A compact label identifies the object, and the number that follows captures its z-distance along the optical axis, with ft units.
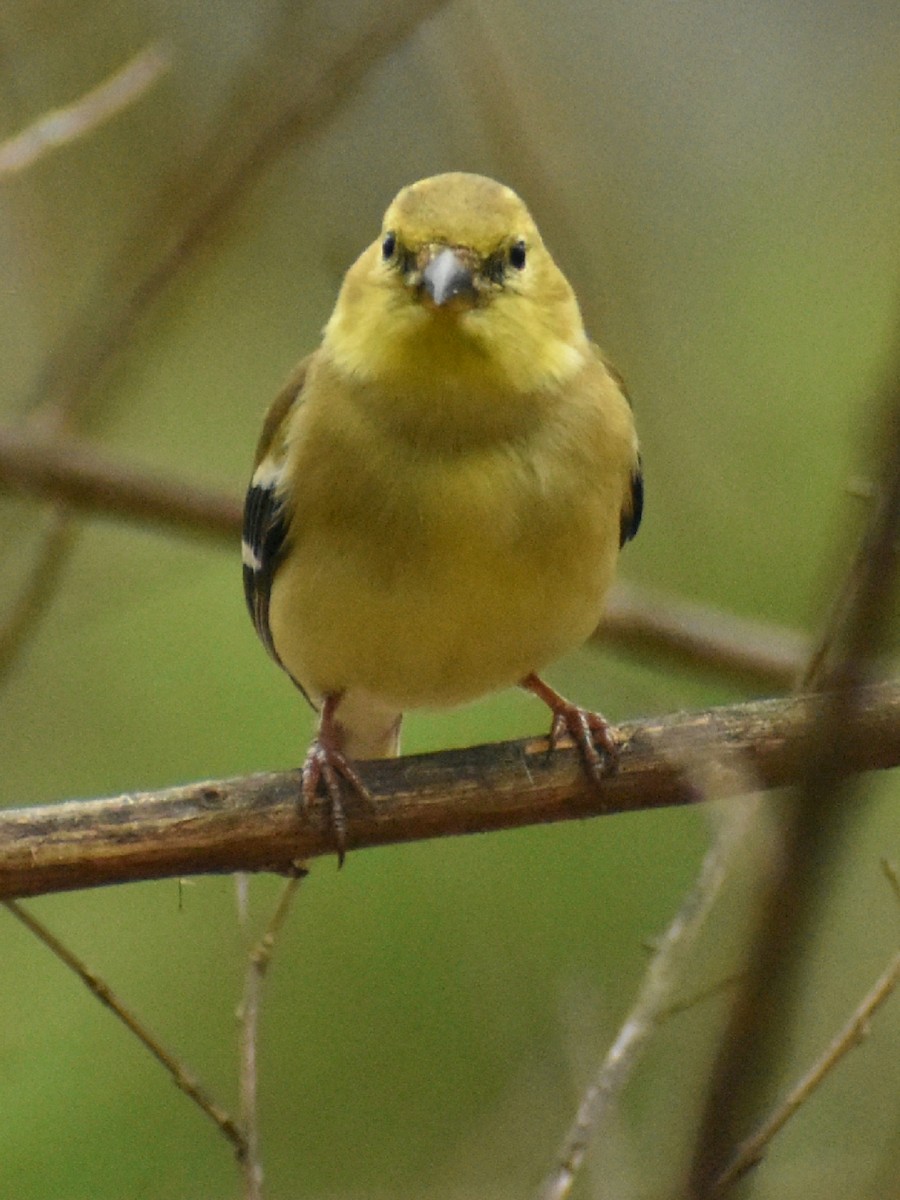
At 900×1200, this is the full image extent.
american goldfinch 22.20
